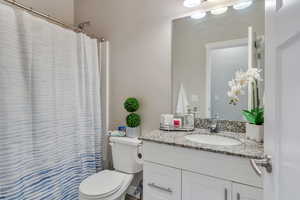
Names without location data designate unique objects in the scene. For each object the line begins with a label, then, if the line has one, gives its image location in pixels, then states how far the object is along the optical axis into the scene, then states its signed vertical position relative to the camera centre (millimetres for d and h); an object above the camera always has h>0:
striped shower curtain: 1233 -90
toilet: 1350 -716
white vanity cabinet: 953 -482
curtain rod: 2098 +845
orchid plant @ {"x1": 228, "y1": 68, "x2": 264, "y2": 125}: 1208 +57
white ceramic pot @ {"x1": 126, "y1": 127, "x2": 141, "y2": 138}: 1806 -353
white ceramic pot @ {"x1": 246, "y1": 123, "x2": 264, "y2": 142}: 1137 -233
